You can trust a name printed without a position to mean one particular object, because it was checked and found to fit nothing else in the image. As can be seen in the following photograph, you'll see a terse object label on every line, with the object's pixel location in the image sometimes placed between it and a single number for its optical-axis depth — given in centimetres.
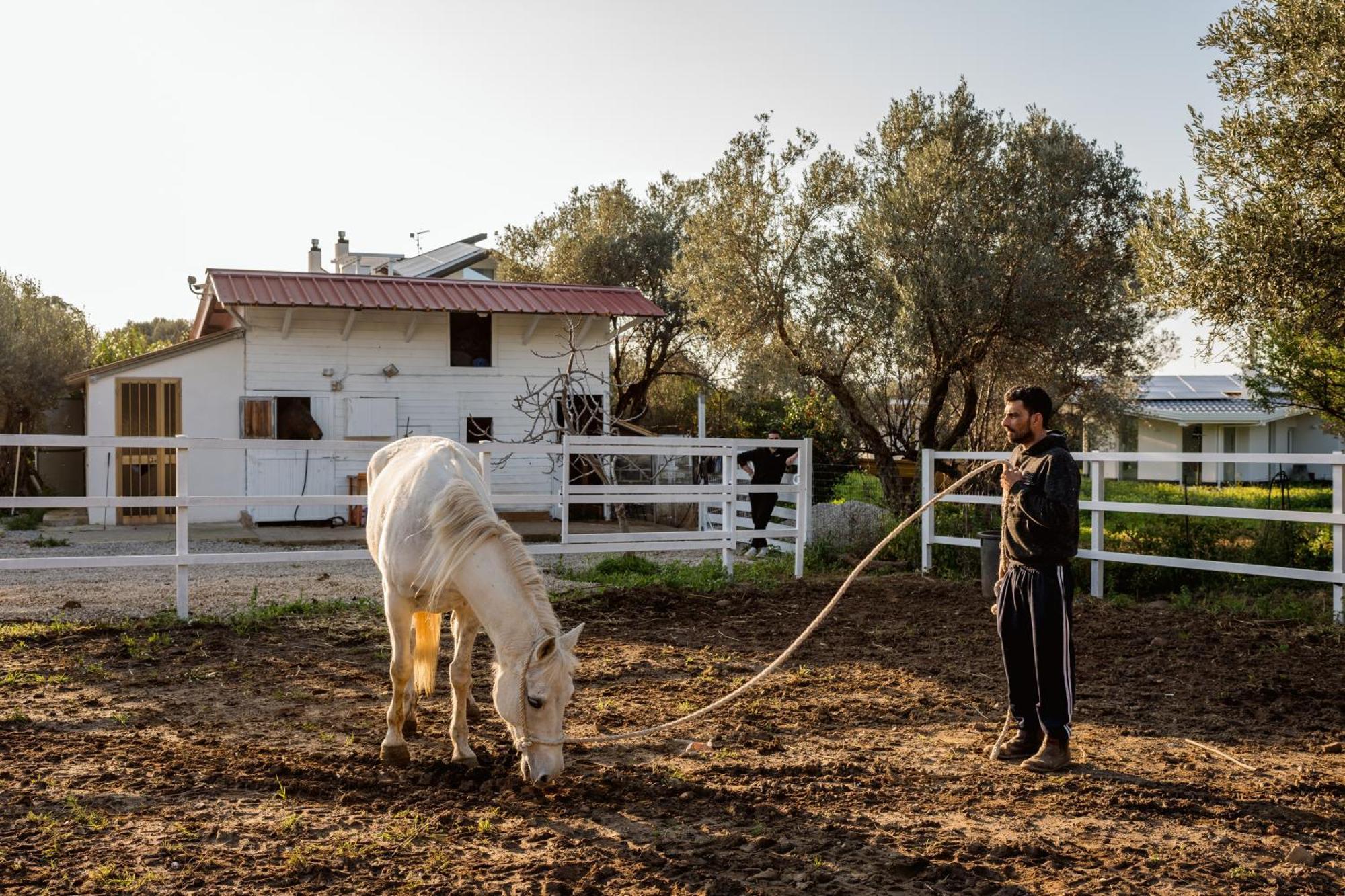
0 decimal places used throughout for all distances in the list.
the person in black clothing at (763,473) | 1245
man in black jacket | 443
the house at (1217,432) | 2950
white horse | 391
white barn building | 1619
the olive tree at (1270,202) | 830
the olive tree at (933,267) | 1255
